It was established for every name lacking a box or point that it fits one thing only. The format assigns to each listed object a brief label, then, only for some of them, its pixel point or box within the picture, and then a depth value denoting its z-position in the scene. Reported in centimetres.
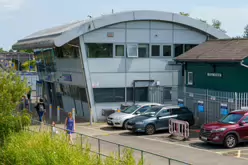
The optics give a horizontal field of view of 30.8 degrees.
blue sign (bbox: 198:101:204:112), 2541
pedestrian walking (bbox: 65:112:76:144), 2014
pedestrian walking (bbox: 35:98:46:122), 2730
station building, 2934
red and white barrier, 2161
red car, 1916
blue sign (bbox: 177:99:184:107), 2741
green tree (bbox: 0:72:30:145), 1938
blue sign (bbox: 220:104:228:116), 2339
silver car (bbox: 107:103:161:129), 2569
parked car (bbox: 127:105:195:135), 2353
